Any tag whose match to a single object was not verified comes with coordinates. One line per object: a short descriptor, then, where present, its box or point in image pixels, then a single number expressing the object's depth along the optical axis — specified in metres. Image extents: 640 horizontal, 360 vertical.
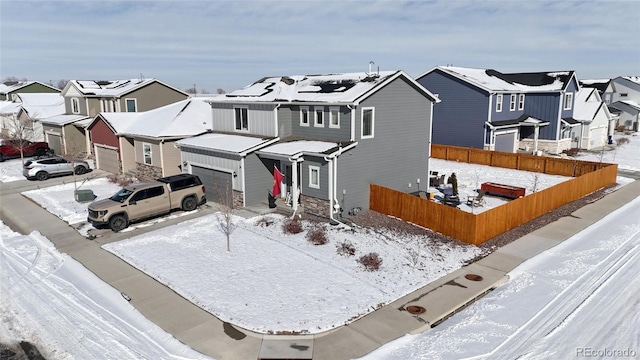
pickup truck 18.98
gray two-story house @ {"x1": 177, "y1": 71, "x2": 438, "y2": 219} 20.22
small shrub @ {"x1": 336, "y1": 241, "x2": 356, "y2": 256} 16.22
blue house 37.56
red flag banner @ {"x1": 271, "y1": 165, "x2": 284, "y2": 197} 20.69
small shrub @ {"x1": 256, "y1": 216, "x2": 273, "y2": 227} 19.44
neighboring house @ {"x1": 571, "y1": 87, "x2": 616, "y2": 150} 42.81
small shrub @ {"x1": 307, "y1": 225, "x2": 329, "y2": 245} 17.28
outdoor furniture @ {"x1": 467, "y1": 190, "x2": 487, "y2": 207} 22.82
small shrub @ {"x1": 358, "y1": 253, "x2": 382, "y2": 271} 15.06
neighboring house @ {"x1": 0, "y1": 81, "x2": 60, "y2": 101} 63.16
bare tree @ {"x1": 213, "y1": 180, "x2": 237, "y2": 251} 16.66
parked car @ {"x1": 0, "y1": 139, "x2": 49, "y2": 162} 36.17
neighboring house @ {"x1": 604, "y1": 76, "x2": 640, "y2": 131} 58.78
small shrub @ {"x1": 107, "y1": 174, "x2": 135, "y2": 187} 27.67
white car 29.23
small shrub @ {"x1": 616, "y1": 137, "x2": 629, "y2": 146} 46.92
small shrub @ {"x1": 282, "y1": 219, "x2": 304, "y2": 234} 18.39
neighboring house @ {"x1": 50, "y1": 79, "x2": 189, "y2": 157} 37.06
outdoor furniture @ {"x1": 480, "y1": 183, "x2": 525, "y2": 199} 24.00
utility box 23.50
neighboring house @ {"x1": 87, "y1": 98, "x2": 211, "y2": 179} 27.34
